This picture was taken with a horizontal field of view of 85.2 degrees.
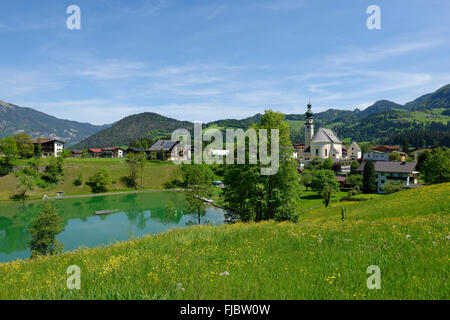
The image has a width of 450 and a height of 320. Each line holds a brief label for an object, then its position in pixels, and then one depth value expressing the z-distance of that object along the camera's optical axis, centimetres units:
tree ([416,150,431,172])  8194
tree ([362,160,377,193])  7350
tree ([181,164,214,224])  4262
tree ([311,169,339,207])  7044
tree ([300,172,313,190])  8388
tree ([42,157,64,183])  8572
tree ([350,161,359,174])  8778
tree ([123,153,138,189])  9556
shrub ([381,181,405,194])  6419
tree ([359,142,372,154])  18636
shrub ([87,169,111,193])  8650
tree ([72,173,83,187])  8694
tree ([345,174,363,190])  7657
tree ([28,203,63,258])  2917
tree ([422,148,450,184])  5538
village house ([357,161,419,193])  7329
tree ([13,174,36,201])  7306
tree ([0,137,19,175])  8523
